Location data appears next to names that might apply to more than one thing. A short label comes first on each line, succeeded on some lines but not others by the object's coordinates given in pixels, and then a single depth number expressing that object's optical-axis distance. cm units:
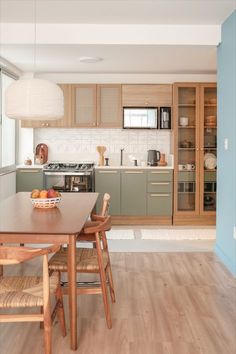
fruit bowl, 360
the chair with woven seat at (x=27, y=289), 223
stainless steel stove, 688
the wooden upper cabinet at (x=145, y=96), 720
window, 662
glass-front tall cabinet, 705
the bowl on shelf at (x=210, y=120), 707
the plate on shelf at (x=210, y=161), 711
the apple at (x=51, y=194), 364
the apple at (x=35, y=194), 363
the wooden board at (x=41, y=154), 739
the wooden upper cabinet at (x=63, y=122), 724
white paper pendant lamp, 369
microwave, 725
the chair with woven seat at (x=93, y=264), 306
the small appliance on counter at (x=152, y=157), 736
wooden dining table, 270
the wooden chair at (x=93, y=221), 377
